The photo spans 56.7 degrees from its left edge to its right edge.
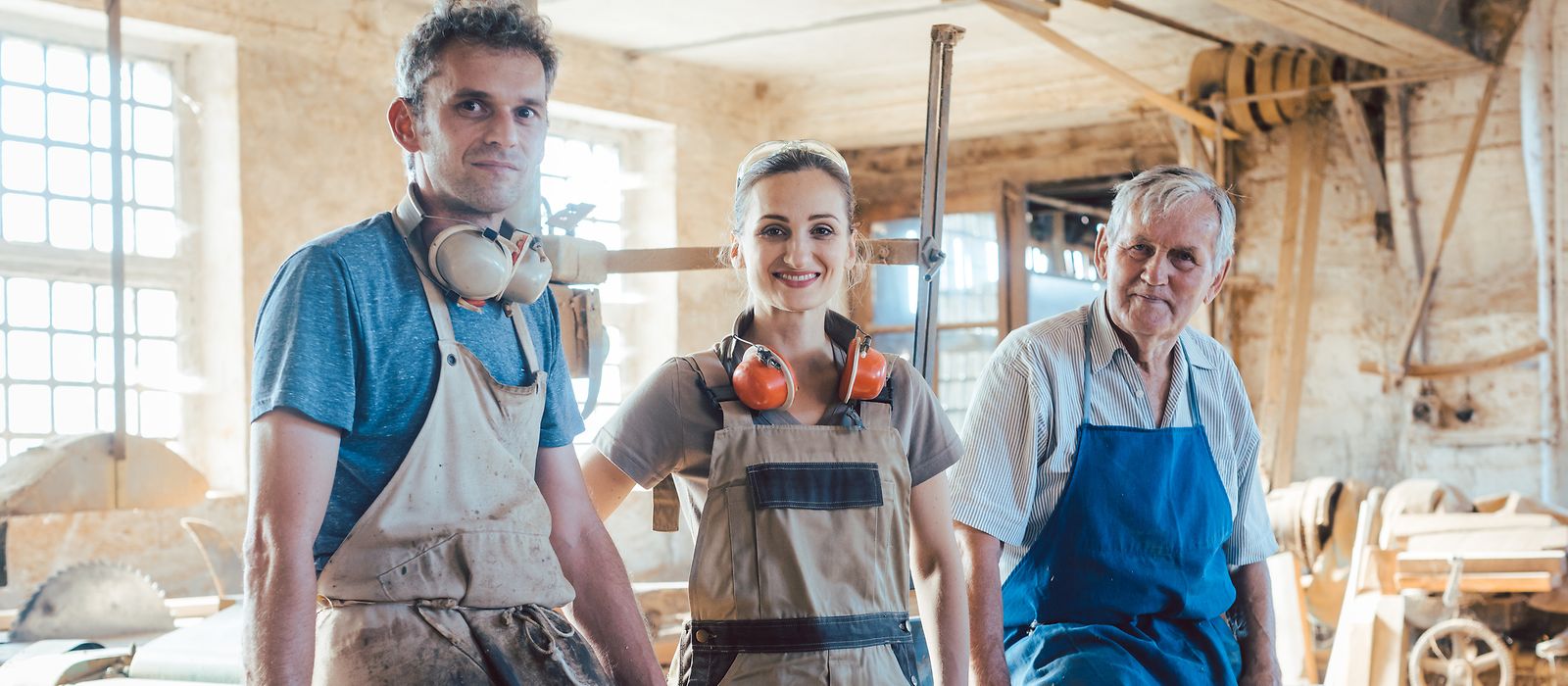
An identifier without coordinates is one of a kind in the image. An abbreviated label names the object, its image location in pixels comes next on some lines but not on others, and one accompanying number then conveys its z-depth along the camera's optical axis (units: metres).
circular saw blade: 4.14
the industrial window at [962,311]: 9.19
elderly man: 2.62
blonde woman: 2.28
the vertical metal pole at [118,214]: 3.51
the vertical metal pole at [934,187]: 3.05
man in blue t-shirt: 1.65
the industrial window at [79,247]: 6.32
